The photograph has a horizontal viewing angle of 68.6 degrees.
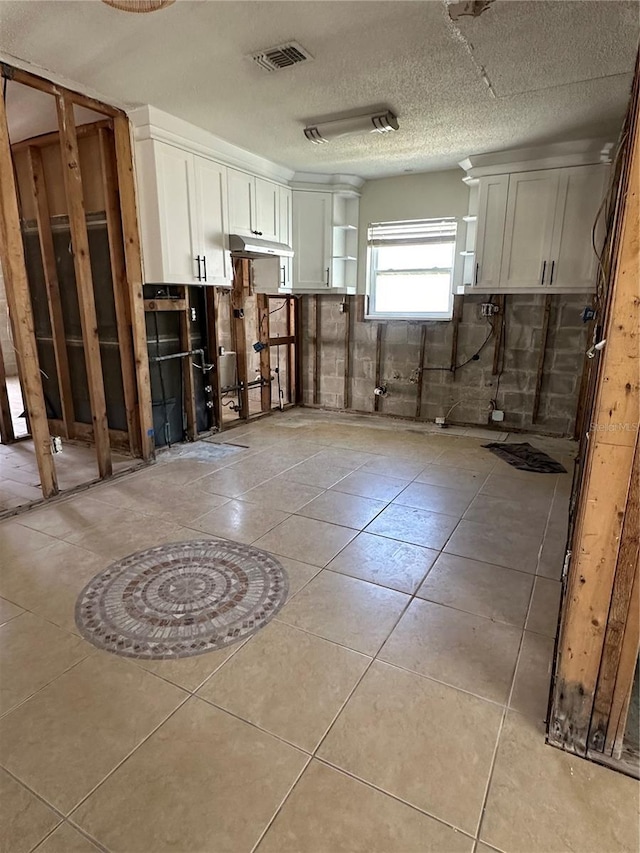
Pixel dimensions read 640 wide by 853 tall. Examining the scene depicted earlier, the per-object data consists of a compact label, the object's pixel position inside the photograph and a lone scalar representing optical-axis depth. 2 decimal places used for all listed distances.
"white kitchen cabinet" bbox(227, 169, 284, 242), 4.57
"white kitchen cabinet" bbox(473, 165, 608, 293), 4.29
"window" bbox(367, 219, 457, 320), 5.35
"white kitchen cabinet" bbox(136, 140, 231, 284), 3.77
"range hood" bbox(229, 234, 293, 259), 4.47
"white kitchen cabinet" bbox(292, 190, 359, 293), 5.48
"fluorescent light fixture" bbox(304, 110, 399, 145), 3.55
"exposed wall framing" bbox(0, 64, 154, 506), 3.06
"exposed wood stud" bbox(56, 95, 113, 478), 3.32
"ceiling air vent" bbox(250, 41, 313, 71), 2.65
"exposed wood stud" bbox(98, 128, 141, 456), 3.83
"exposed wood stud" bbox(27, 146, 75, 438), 4.28
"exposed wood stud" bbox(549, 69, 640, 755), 1.27
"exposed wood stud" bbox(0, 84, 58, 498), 2.93
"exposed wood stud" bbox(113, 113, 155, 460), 3.67
